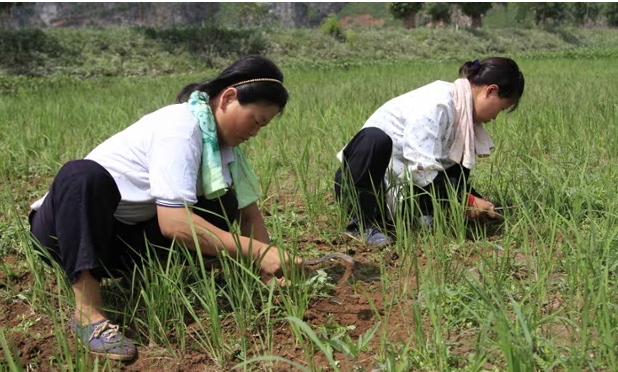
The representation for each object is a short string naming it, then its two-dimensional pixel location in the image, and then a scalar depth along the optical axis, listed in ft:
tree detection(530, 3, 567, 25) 131.54
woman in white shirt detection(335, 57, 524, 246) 6.82
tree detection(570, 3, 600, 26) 163.63
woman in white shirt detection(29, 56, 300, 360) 4.65
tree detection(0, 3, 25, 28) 53.78
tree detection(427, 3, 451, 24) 123.13
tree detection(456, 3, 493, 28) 112.27
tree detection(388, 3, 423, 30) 111.24
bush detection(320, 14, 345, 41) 74.33
